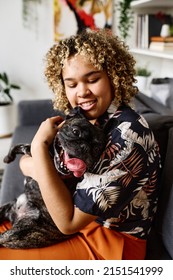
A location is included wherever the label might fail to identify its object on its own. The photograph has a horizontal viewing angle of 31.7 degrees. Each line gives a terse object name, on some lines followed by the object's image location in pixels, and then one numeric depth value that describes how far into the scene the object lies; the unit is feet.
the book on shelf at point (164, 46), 6.14
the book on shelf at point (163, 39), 6.14
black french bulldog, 2.11
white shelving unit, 7.07
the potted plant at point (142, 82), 7.63
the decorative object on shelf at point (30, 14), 9.26
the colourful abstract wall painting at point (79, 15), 9.44
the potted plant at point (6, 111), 9.35
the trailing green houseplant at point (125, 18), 8.88
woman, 2.22
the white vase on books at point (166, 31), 6.63
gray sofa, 2.78
